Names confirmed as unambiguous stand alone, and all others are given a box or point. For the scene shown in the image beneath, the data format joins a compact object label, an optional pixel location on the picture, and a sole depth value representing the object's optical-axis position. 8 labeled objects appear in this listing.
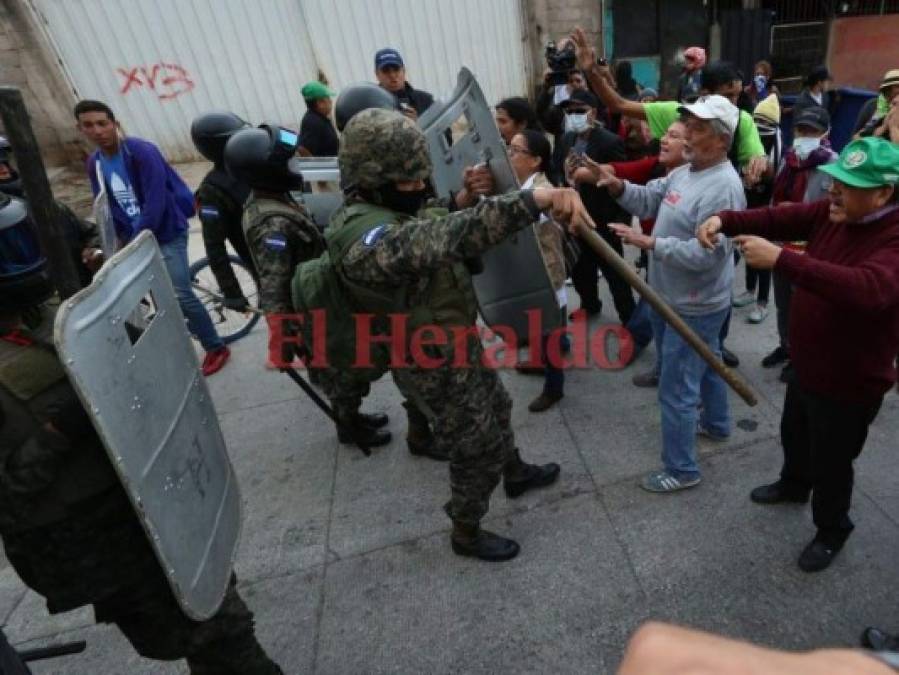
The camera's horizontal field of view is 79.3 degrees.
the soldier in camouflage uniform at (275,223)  2.71
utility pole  1.23
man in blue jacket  3.64
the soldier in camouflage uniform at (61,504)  1.33
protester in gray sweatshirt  2.16
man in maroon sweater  1.58
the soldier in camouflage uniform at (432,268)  1.63
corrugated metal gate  7.08
